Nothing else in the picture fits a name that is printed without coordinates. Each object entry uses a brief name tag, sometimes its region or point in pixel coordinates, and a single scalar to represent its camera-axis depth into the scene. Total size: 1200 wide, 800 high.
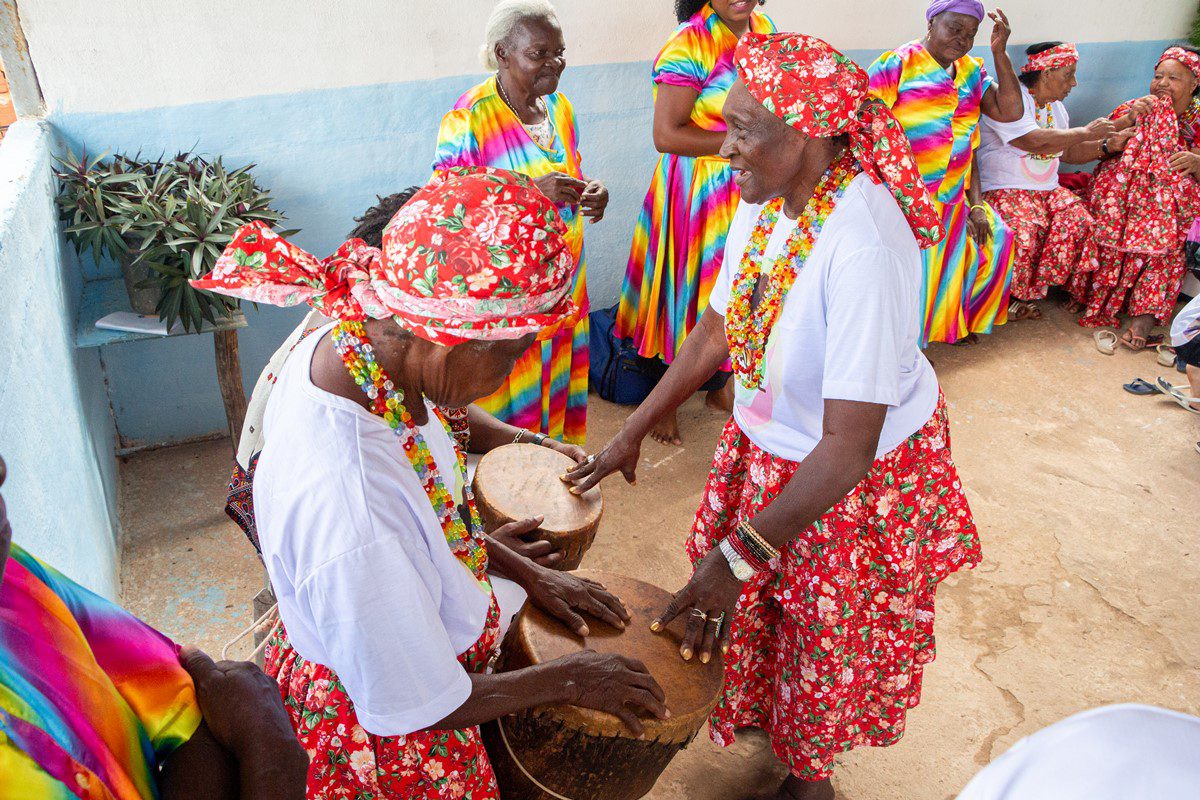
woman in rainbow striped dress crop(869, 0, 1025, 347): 4.78
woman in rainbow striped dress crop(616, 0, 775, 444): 3.91
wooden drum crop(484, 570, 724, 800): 1.78
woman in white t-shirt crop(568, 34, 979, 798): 1.93
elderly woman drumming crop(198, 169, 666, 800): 1.39
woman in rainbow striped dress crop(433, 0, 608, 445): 3.20
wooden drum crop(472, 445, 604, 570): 2.32
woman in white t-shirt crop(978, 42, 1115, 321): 5.75
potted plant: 3.23
